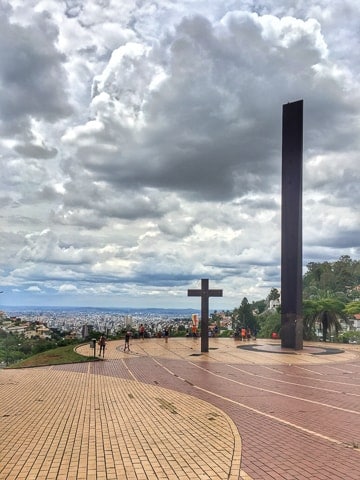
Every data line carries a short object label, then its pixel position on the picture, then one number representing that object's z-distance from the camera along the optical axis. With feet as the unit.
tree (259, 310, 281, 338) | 138.77
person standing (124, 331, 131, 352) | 90.14
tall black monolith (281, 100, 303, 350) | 95.61
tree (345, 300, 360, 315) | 145.48
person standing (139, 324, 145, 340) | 121.10
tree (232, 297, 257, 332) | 207.27
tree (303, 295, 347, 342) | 128.26
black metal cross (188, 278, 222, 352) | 86.74
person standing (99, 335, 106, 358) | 80.73
